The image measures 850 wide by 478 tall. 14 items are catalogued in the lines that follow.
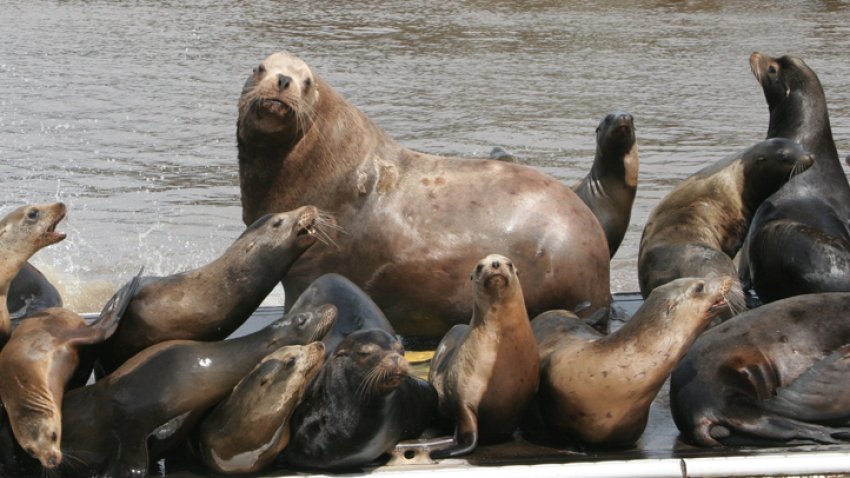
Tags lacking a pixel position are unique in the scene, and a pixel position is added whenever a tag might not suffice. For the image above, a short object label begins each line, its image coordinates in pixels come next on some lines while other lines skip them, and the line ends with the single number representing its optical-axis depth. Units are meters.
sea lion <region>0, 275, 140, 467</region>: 9.27
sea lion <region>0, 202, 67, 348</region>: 10.50
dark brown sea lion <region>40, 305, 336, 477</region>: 9.45
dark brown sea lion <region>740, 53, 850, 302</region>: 12.44
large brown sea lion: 12.25
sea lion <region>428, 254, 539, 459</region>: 10.00
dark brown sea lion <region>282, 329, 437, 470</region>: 9.48
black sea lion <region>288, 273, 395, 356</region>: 10.70
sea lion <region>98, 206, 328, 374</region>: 10.48
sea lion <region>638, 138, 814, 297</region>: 13.64
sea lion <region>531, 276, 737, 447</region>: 9.82
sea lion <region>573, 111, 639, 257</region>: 15.11
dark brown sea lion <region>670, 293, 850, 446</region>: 10.01
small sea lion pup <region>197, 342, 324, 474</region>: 9.37
